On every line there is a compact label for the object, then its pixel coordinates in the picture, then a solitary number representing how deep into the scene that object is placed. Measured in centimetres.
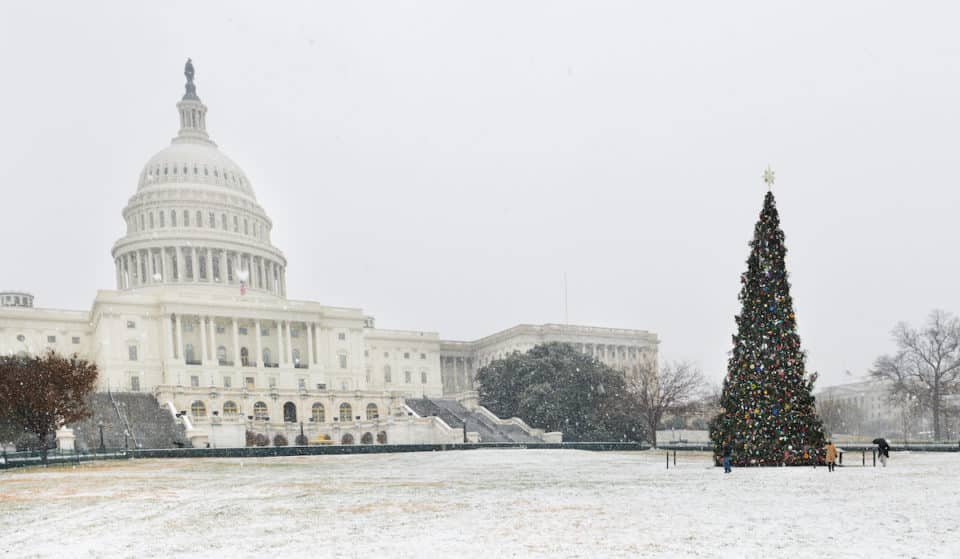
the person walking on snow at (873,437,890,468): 2972
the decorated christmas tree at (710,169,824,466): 2872
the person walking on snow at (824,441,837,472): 2695
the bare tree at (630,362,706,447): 6225
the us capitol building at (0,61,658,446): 7700
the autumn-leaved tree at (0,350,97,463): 4166
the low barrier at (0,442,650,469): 4069
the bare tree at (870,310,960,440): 6011
